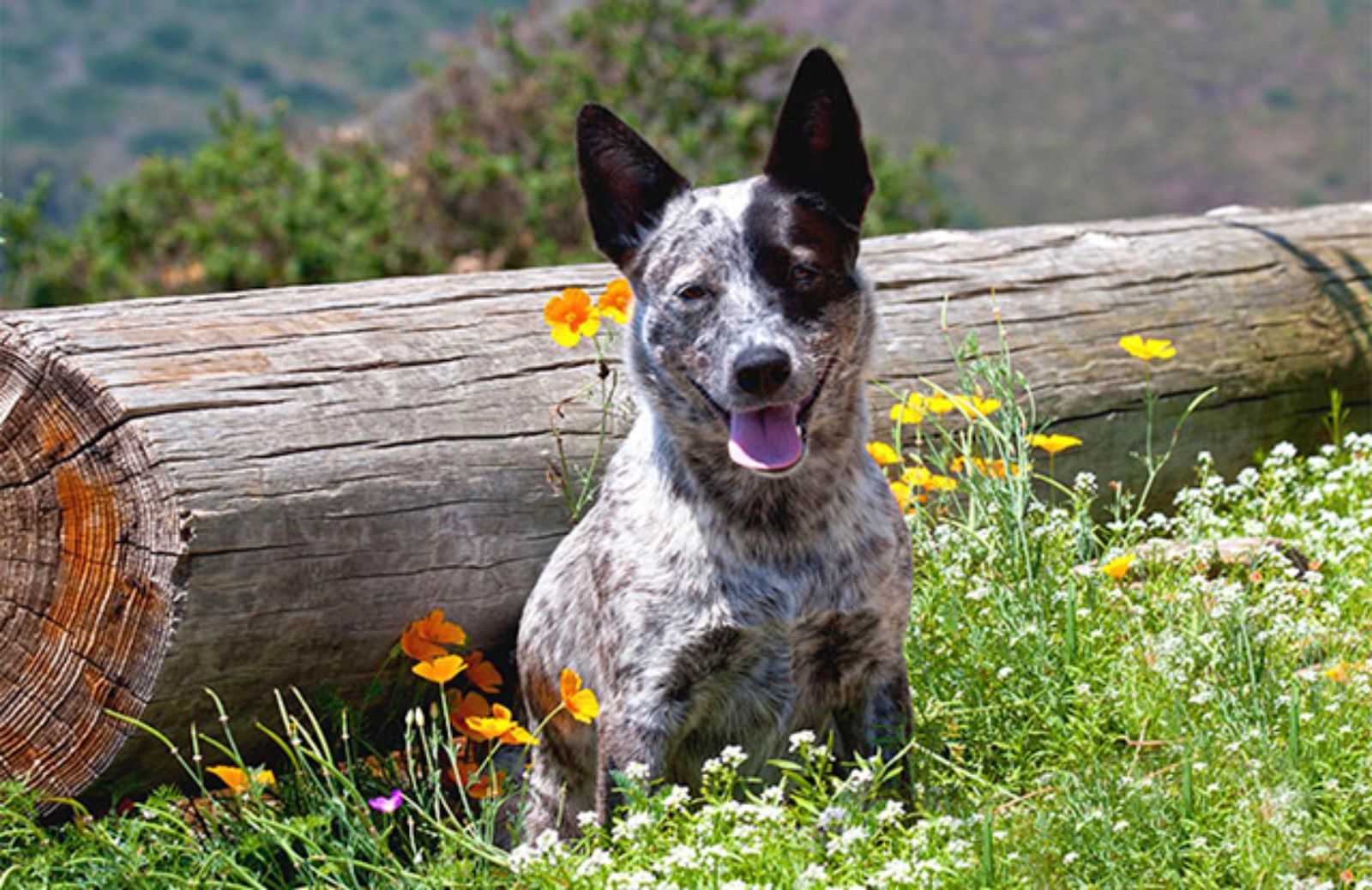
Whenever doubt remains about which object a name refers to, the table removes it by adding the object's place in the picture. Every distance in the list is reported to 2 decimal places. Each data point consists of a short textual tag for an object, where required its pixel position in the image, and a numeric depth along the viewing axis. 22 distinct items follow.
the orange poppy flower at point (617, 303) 3.92
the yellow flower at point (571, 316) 3.94
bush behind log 11.41
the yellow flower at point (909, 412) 4.20
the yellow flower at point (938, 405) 4.18
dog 3.18
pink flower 3.26
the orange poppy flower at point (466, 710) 3.82
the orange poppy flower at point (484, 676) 3.92
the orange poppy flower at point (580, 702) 3.20
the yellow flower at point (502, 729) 3.24
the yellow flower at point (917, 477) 4.10
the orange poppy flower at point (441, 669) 3.46
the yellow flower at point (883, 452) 3.99
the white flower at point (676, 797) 2.84
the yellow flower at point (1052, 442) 4.05
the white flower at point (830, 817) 2.82
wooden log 3.53
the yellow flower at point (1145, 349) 4.15
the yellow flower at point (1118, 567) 3.67
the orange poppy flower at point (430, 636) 3.74
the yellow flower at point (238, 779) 3.33
